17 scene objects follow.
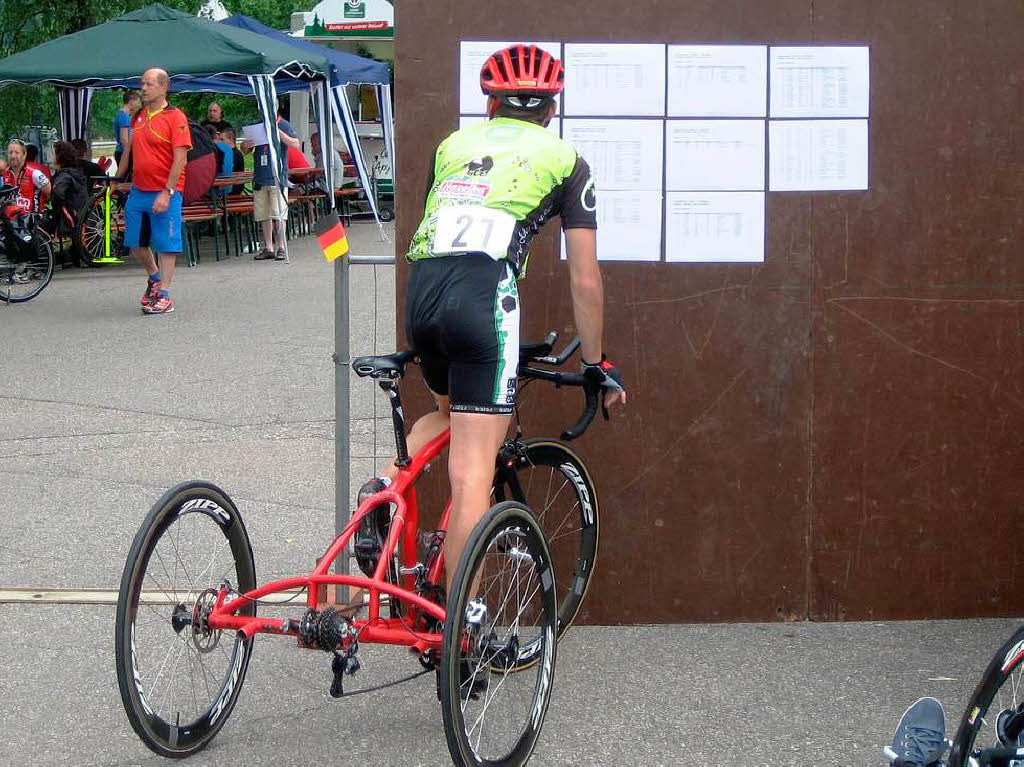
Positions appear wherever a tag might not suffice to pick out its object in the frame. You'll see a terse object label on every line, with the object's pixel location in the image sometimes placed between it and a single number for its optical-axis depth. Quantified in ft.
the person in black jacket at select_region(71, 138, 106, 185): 57.52
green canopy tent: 52.75
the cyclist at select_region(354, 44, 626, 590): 12.97
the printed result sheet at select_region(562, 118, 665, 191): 16.19
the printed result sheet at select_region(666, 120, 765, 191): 16.24
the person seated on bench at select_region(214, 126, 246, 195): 62.03
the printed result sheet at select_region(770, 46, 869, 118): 16.15
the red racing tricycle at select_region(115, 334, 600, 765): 11.96
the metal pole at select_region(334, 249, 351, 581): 15.83
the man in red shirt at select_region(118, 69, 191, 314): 39.78
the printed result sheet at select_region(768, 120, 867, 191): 16.31
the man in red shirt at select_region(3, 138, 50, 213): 51.23
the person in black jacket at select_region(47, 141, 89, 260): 52.90
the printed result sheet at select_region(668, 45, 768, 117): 16.08
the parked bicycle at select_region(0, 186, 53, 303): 45.34
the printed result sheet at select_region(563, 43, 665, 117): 16.03
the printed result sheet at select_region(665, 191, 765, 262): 16.35
